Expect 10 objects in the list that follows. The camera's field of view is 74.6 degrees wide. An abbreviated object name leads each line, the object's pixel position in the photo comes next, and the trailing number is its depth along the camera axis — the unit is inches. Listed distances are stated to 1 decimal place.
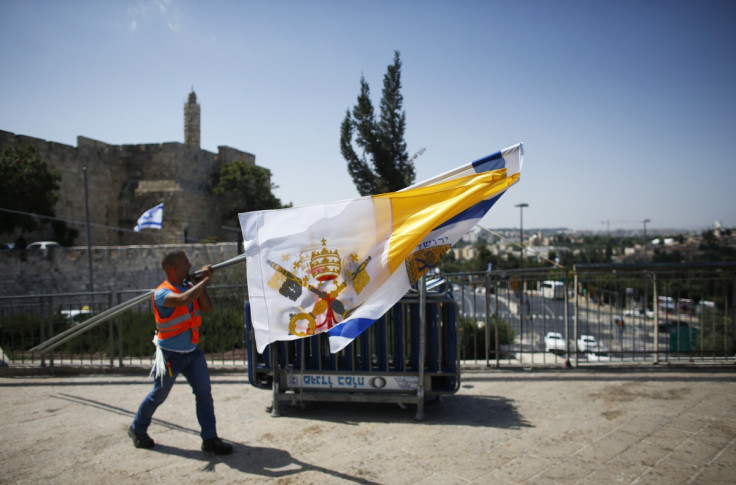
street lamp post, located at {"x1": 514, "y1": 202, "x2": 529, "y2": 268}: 1253.1
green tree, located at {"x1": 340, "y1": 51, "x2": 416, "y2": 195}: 749.9
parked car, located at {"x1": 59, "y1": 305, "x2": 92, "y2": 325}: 333.4
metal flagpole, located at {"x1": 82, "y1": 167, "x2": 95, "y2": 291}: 733.4
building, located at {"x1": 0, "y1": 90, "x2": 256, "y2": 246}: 1204.5
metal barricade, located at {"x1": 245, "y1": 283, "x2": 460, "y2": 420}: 188.4
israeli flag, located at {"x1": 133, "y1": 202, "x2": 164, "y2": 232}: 742.5
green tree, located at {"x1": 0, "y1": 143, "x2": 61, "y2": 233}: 882.8
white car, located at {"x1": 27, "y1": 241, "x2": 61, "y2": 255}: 804.0
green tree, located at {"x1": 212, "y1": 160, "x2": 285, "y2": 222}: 1327.5
